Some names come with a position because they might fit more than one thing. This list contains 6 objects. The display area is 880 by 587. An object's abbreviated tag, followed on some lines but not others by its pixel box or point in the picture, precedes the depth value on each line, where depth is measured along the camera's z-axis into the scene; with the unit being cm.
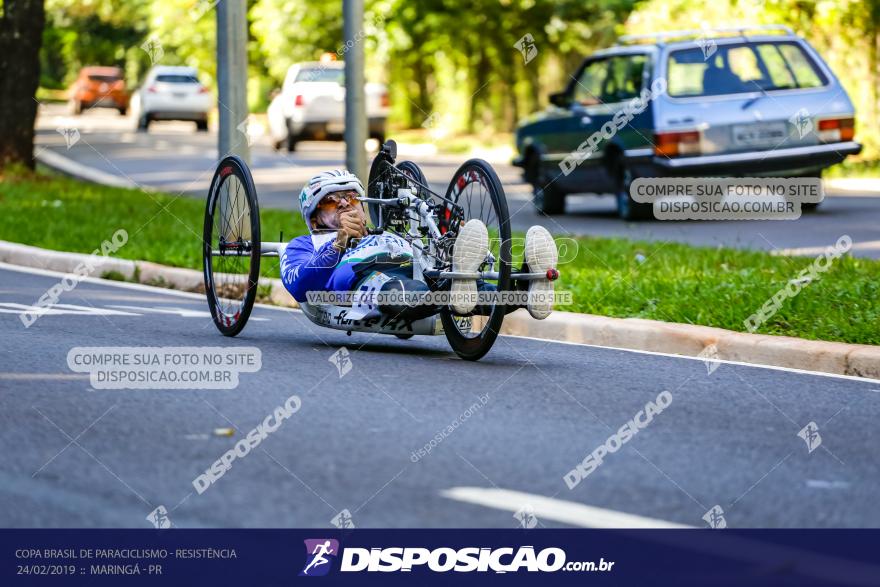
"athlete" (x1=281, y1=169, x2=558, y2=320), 736
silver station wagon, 1653
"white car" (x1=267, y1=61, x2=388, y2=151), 3228
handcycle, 759
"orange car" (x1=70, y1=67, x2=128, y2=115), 5391
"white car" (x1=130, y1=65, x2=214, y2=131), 4291
